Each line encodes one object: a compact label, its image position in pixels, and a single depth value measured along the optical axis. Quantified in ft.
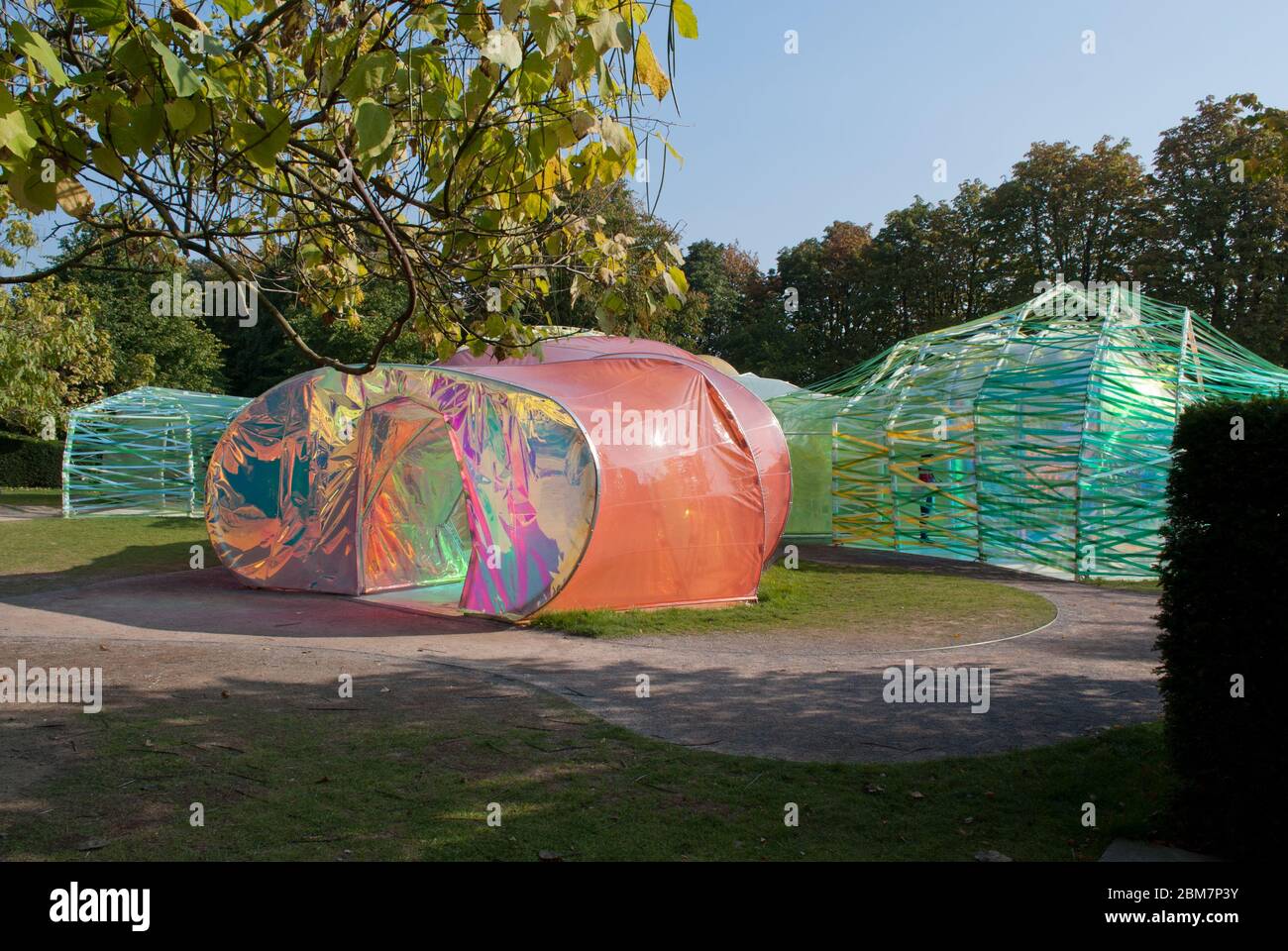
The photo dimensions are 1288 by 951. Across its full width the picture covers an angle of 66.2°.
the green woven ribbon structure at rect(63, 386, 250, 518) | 90.22
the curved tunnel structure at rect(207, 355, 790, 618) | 34.78
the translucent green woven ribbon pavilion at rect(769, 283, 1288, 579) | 51.83
